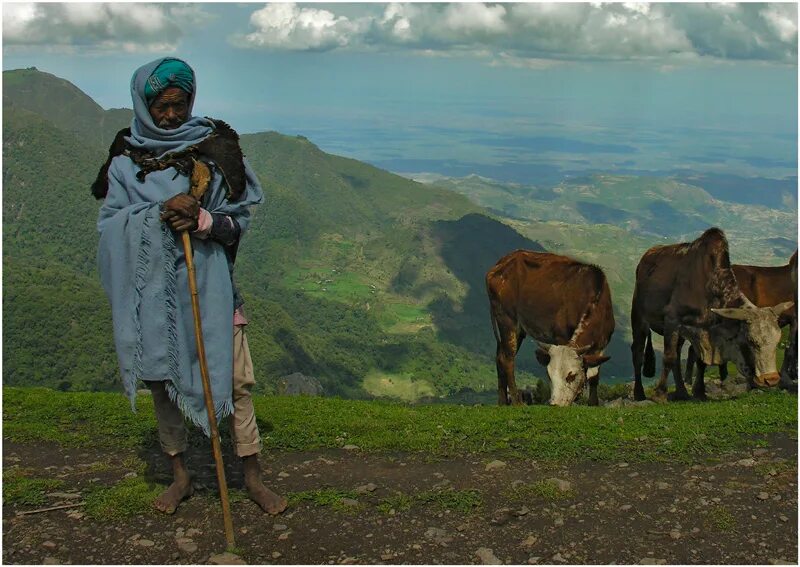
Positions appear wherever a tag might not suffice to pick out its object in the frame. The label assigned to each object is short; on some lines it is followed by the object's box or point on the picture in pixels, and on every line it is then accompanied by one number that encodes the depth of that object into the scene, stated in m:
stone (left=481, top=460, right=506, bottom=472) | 7.55
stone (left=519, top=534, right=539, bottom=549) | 5.81
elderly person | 6.04
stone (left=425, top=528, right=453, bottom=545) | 5.92
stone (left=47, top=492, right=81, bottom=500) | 6.82
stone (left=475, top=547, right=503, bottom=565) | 5.60
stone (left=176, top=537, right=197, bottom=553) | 5.79
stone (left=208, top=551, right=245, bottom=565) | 5.60
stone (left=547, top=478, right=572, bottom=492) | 6.86
